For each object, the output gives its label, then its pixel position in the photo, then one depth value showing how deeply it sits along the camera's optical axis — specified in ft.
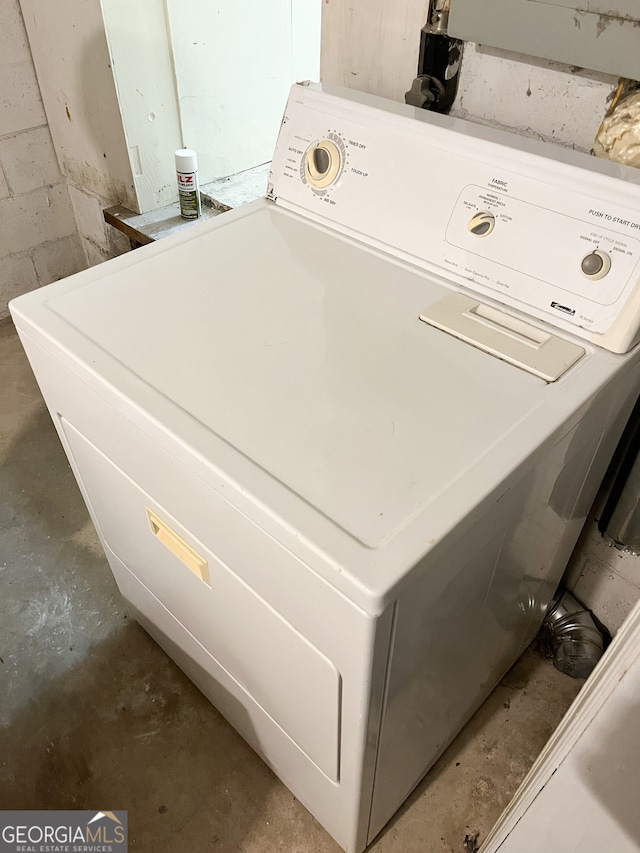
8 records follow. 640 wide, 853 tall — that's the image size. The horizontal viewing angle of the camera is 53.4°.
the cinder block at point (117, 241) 6.61
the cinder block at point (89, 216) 6.81
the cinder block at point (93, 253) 7.27
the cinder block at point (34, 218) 6.82
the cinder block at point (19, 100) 6.15
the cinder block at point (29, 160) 6.48
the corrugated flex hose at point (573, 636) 4.26
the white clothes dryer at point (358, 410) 2.06
